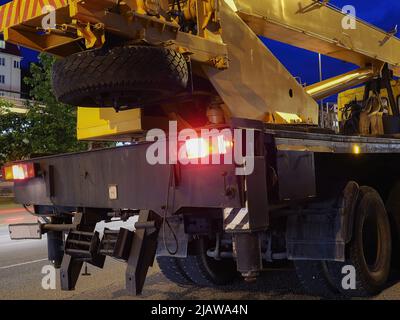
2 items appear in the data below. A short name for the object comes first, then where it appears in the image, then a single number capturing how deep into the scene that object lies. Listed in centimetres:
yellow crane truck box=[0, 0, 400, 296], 375
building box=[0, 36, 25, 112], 7575
